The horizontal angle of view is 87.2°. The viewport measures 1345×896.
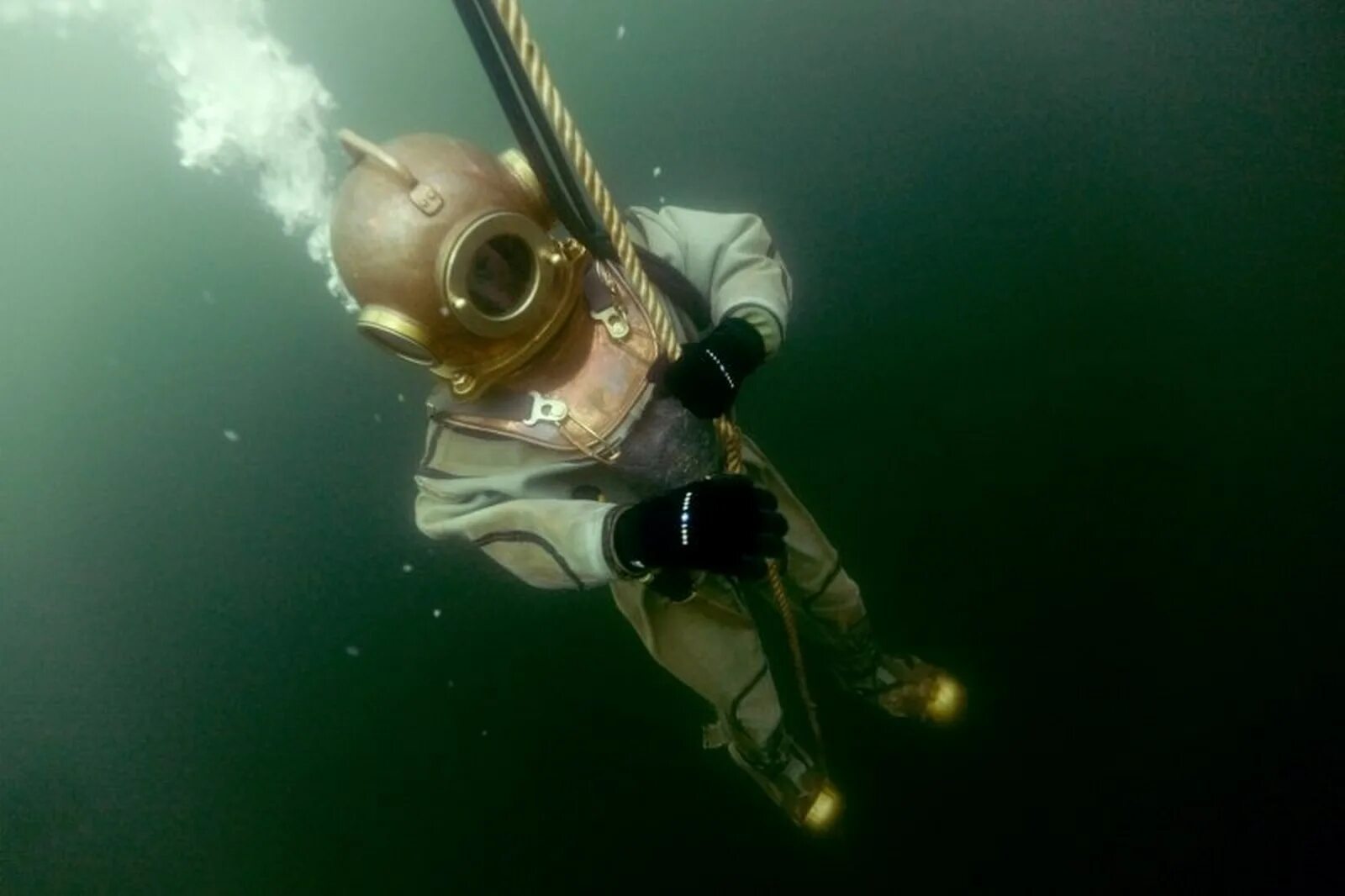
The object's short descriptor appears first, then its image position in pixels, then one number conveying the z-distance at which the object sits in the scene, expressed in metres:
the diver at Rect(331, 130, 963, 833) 1.00
